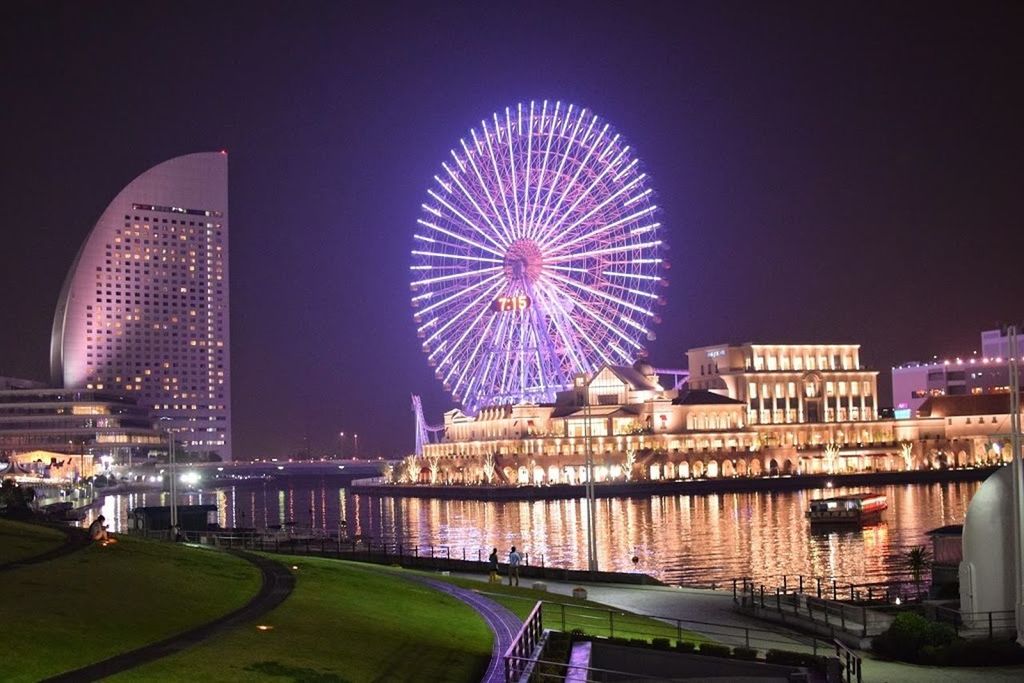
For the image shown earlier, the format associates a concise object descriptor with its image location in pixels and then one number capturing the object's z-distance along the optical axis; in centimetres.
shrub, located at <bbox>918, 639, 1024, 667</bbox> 3166
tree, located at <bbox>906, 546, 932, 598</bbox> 5025
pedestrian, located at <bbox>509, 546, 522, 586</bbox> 5056
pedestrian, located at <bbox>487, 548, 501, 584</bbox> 5049
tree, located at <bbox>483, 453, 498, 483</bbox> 18262
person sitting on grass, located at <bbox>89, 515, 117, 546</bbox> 3772
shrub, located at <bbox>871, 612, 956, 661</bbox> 3325
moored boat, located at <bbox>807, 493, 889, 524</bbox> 10419
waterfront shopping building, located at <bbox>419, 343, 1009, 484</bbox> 18162
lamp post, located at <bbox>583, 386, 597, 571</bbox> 5691
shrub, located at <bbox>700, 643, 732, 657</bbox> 2958
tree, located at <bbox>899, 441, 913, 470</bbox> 19575
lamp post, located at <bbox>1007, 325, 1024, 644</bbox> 3350
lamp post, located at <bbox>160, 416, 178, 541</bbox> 6849
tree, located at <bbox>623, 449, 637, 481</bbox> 17675
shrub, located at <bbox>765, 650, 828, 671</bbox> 2884
